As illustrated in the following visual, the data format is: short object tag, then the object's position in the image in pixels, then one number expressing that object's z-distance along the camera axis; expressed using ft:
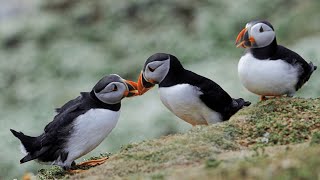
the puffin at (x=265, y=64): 59.11
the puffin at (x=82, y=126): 54.65
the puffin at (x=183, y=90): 57.52
